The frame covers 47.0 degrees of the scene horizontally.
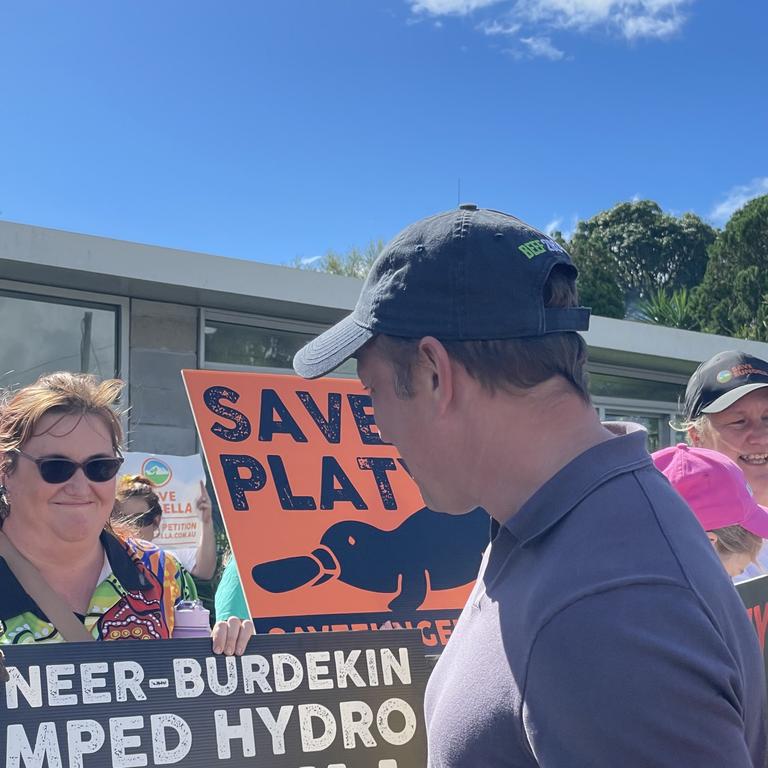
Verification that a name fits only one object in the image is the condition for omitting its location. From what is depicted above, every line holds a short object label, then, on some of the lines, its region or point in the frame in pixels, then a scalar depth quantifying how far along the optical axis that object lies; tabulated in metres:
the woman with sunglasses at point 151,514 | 4.48
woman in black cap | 2.88
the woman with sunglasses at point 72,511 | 2.12
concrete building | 6.01
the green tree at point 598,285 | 33.72
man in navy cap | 0.84
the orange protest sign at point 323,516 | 2.24
